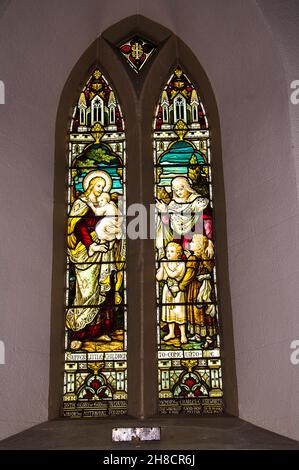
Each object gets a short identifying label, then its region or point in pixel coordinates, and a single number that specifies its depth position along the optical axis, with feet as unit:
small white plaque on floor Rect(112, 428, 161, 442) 16.79
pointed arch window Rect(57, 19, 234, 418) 19.38
